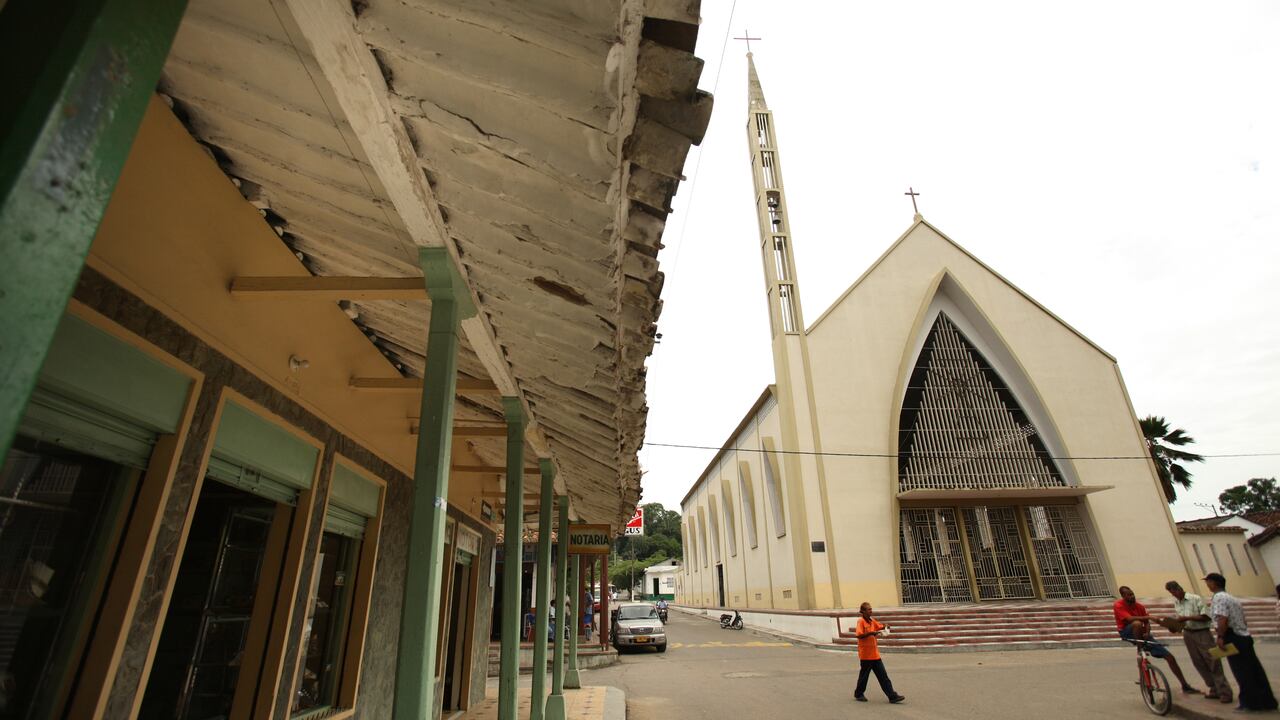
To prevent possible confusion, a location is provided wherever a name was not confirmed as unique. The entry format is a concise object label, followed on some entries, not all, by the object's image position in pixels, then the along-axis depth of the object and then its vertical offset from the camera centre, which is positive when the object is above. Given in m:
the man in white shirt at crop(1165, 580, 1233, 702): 6.73 -0.35
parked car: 17.03 -0.52
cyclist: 6.76 -0.22
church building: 19.14 +4.86
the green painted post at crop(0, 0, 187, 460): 0.65 +0.50
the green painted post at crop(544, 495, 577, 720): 7.30 +0.18
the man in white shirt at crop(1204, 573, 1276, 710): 6.17 -0.47
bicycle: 6.66 -0.85
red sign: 16.42 +2.15
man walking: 8.34 -0.58
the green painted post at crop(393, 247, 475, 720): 2.28 +0.44
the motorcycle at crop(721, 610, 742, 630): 26.27 -0.47
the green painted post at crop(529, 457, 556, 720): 5.61 +0.19
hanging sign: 11.38 +1.25
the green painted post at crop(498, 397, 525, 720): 4.51 +0.34
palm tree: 24.64 +5.60
